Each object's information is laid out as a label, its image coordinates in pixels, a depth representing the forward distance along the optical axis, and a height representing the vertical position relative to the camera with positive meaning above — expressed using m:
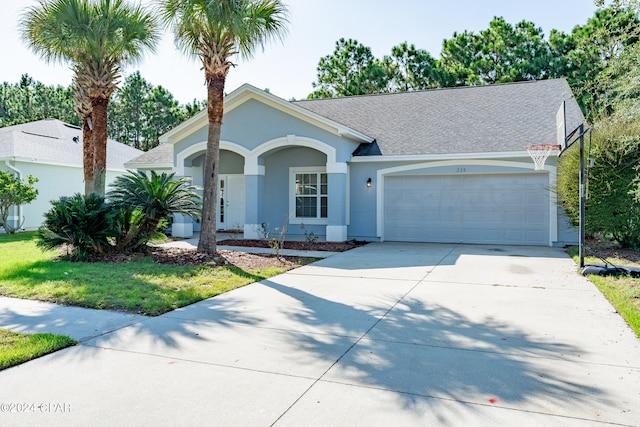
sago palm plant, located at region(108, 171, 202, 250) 10.62 +0.18
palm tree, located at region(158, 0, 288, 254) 10.20 +4.06
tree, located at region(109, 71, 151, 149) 37.94 +8.82
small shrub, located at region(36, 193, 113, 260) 10.00 -0.36
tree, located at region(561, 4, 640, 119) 7.11 +2.70
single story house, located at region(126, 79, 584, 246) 13.64 +1.54
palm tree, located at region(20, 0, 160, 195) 12.41 +4.91
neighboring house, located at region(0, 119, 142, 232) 18.48 +2.11
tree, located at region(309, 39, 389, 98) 34.69 +11.56
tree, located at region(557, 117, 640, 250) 10.76 +0.76
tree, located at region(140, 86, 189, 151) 37.91 +8.45
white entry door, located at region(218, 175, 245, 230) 17.97 +0.42
